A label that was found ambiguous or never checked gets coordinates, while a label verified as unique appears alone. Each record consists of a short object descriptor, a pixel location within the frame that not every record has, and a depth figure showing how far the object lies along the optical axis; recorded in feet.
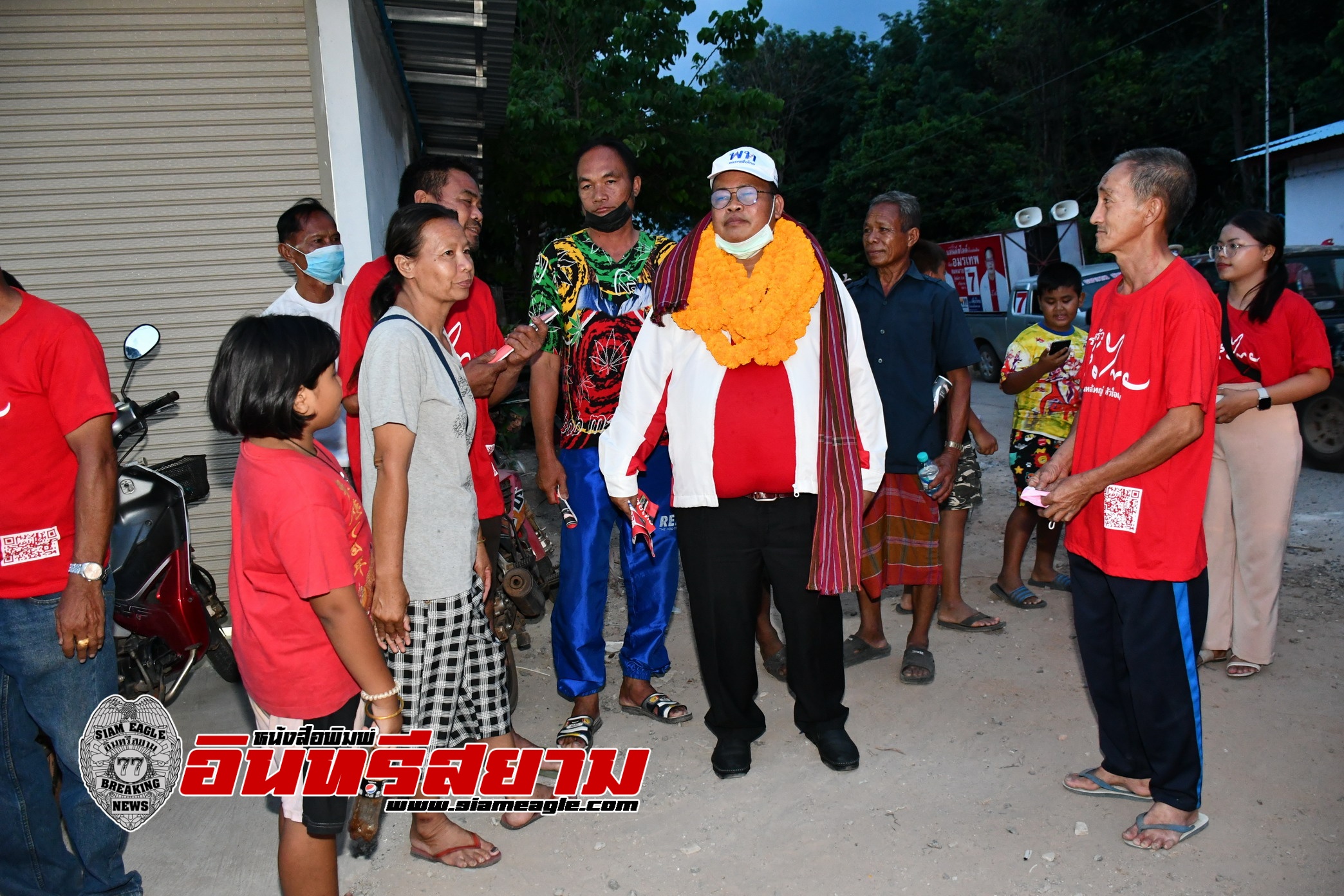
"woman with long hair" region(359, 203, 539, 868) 9.11
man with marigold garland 11.39
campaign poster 63.10
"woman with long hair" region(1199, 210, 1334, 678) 13.96
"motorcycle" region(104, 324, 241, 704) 13.23
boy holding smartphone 17.34
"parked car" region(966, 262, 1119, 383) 43.55
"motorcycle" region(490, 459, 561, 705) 15.66
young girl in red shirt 7.65
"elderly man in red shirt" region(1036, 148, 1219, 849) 9.75
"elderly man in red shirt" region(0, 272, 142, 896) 9.03
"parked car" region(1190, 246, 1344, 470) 26.32
